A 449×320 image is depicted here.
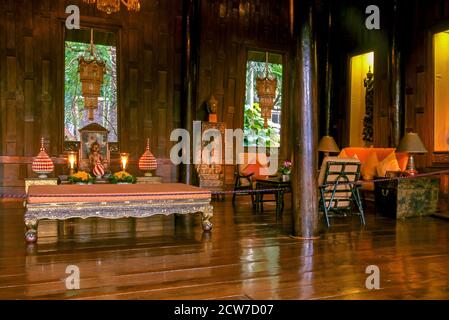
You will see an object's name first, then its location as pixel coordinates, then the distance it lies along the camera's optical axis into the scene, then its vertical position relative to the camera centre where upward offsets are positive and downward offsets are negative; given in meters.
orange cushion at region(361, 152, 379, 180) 7.22 -0.12
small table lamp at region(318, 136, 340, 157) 8.34 +0.33
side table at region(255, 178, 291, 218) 5.62 -0.38
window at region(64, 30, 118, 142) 8.10 +1.48
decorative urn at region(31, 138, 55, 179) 6.51 -0.05
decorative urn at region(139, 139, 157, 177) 7.55 -0.04
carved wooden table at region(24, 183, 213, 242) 3.86 -0.41
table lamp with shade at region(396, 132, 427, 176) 6.11 +0.24
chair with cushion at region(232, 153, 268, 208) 7.23 -0.21
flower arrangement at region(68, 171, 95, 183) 5.70 -0.24
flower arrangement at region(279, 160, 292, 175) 6.14 -0.12
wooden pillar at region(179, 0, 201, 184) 8.19 +2.14
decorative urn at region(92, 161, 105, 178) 6.21 -0.15
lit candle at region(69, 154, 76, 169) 6.63 +0.00
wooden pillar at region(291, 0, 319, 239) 4.34 +0.42
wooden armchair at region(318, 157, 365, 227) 5.06 -0.29
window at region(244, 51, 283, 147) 9.41 +1.18
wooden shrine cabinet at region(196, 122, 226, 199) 8.02 +0.04
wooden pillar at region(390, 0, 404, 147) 7.92 +1.56
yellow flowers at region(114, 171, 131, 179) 6.09 -0.21
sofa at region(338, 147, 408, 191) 6.86 -0.01
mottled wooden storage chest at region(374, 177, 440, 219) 5.82 -0.52
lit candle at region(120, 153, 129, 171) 7.17 +0.01
